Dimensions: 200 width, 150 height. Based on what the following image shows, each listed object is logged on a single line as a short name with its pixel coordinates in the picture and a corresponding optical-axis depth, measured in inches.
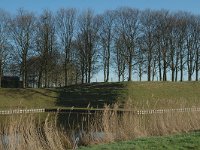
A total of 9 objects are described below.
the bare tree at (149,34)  2102.6
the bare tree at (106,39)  2149.4
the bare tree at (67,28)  2180.0
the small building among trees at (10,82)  2145.7
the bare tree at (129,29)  2073.2
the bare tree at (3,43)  1953.7
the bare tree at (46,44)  2055.9
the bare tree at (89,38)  2125.1
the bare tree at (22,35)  2032.5
